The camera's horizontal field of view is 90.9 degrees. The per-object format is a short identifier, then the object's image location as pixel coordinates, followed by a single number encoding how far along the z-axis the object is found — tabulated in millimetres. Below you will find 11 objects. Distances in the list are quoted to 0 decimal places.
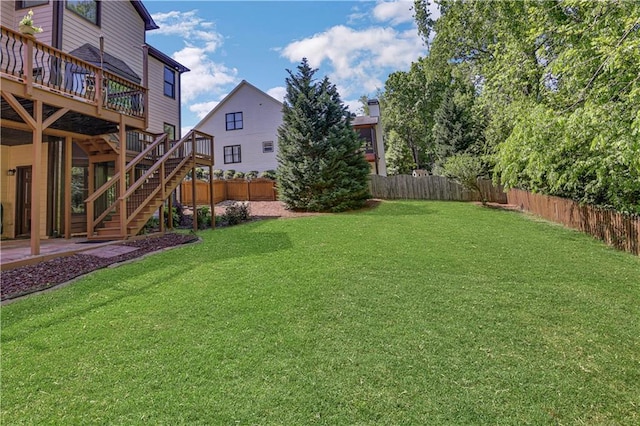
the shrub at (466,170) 15305
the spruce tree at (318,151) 13414
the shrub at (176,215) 11812
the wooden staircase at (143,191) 8172
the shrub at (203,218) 11933
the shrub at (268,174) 20591
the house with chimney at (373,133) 24859
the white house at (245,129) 23484
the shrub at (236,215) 12203
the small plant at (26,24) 5968
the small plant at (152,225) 10220
